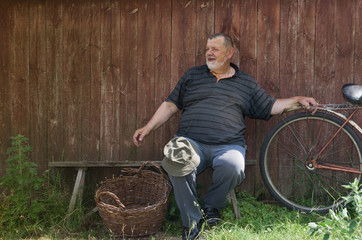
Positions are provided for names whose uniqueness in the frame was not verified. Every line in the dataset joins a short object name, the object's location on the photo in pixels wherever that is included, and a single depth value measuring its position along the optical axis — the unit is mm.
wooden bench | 4023
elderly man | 3441
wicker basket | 3451
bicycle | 3826
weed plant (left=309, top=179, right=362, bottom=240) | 2209
